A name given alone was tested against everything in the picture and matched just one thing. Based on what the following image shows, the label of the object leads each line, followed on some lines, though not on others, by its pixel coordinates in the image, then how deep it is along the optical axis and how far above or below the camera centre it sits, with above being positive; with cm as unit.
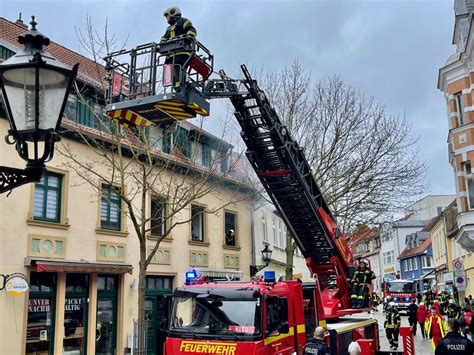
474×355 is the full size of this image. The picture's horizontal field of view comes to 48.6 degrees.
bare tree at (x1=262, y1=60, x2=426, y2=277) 1962 +486
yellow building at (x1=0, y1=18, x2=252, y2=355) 1270 +100
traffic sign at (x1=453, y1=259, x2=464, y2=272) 2036 +58
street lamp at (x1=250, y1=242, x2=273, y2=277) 1909 +109
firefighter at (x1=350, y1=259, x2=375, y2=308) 1214 -8
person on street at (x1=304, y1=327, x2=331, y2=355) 730 -86
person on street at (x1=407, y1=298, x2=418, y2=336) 2439 -157
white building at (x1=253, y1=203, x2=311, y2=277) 2295 +226
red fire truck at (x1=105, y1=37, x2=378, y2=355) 782 +182
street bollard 1100 -121
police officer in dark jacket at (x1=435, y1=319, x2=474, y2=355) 733 -89
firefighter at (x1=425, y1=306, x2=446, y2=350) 1519 -131
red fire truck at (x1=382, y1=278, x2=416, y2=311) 3803 -76
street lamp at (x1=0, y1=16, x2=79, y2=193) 349 +128
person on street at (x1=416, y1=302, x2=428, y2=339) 2188 -145
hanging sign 1223 +13
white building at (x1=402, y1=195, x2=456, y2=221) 7102 +1050
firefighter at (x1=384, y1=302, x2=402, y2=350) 1654 -149
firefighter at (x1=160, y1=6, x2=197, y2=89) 810 +397
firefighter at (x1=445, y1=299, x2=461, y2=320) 1722 -102
